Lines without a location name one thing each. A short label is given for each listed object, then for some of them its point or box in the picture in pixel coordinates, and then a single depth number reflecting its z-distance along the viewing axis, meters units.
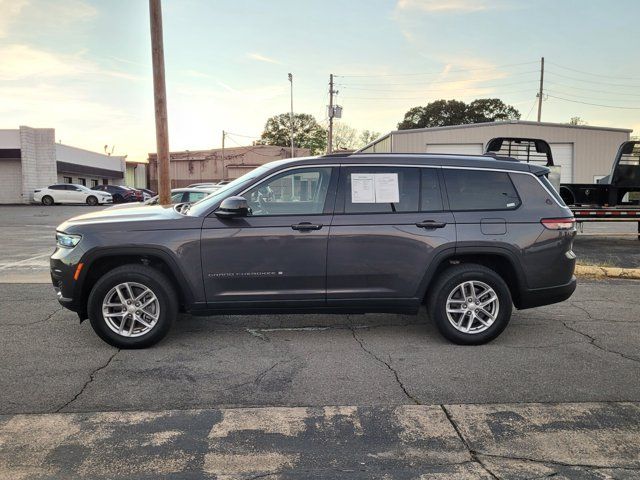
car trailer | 13.95
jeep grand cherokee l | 4.99
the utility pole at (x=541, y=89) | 52.81
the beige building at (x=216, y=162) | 61.81
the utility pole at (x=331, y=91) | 47.14
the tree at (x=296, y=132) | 96.38
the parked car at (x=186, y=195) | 14.14
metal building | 27.70
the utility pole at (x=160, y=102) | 10.88
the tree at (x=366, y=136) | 85.62
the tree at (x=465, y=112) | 68.56
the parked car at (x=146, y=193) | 39.56
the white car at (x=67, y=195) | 33.91
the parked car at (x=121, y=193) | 36.44
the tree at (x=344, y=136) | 83.69
